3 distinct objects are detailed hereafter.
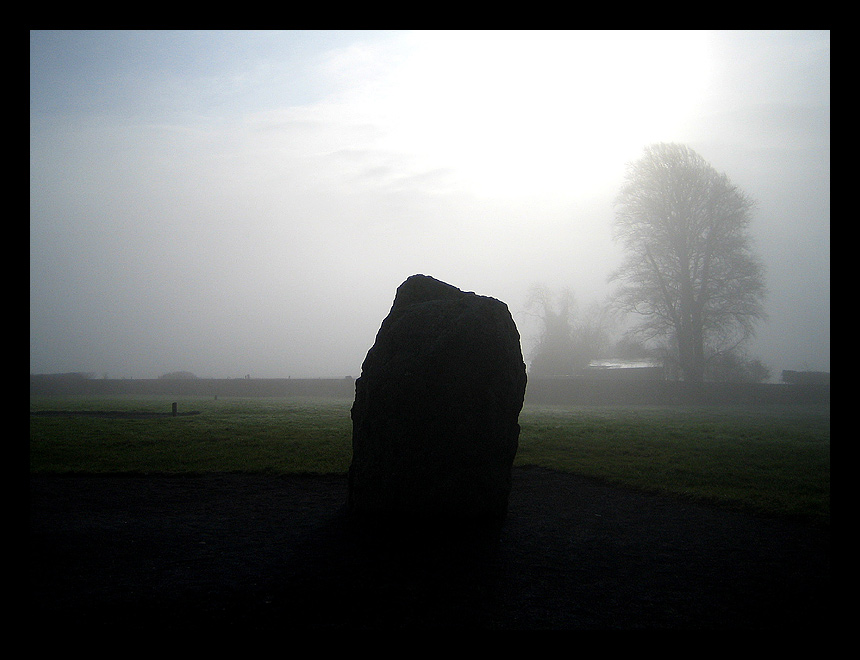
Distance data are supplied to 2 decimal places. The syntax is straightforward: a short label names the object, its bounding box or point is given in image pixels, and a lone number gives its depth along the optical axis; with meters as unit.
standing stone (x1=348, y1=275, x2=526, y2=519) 6.75
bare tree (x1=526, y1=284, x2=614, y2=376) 40.44
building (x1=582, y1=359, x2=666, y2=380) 36.28
